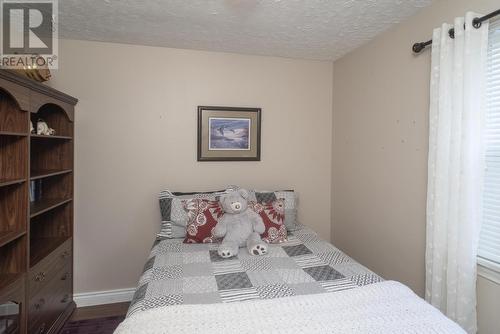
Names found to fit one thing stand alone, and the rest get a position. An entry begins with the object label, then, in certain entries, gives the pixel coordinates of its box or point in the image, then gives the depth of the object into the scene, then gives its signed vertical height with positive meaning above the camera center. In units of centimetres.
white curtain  156 -2
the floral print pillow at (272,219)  228 -46
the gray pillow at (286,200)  259 -34
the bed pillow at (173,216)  237 -46
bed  116 -65
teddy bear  207 -49
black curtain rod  146 +77
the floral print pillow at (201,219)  224 -46
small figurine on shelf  213 +22
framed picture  280 +28
